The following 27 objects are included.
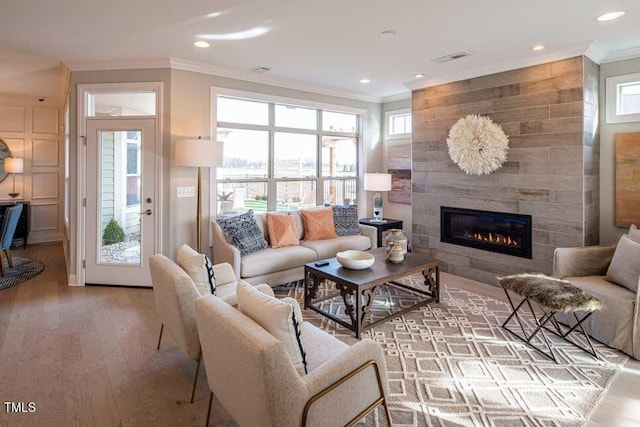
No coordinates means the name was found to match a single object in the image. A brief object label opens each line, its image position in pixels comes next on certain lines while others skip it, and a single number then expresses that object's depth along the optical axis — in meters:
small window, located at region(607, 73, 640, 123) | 3.82
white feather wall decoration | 4.37
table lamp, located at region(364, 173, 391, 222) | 5.85
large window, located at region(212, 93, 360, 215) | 4.91
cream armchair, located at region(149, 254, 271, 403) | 2.23
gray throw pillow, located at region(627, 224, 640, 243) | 3.19
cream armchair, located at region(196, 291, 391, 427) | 1.43
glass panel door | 4.36
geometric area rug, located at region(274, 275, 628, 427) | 2.13
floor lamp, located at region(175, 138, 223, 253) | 4.00
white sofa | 4.03
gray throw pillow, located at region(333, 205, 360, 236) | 5.18
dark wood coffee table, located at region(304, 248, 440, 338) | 3.15
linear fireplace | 4.32
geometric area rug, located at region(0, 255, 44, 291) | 4.55
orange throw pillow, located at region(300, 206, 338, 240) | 4.93
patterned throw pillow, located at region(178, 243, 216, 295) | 2.45
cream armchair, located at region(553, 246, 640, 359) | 2.78
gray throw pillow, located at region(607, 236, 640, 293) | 2.93
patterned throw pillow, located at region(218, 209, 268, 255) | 4.20
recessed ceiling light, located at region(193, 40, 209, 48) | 3.67
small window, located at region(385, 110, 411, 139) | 6.15
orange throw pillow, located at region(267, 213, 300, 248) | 4.56
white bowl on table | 3.47
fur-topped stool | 2.68
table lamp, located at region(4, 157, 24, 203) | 6.36
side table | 5.64
